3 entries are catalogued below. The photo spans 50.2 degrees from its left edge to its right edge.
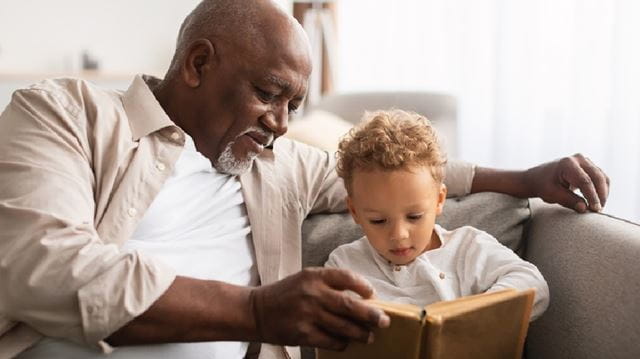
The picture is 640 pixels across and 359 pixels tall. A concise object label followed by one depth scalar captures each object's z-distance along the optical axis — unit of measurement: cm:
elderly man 93
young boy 125
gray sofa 125
